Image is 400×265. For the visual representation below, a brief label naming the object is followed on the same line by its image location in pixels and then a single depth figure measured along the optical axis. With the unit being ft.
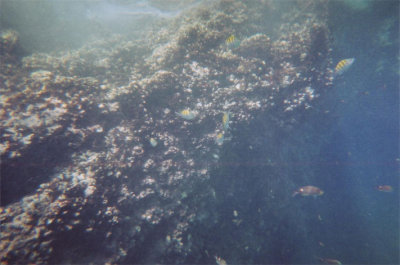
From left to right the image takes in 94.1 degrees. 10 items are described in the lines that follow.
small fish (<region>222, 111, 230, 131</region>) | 14.17
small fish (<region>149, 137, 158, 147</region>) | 16.94
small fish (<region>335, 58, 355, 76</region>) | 18.57
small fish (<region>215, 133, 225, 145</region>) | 16.63
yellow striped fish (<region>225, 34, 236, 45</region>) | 16.96
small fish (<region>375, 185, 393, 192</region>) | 29.07
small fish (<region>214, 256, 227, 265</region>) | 16.67
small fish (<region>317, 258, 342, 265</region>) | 22.44
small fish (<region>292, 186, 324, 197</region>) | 20.66
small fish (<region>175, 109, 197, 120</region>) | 14.76
